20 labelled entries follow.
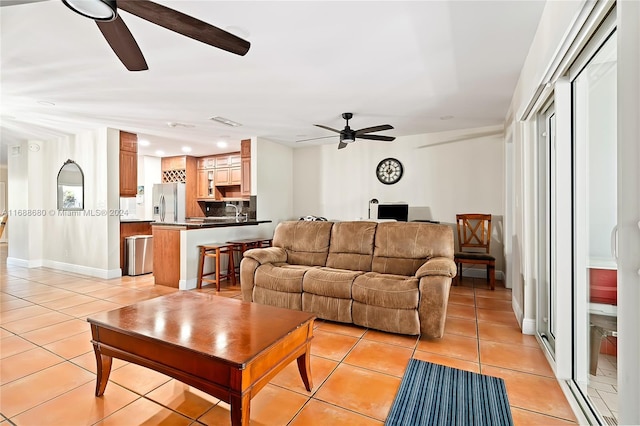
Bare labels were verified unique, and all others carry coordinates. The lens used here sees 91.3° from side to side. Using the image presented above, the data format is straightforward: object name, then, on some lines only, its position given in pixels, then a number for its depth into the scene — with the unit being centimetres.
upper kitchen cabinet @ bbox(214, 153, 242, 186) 735
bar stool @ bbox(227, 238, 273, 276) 488
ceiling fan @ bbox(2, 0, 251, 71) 148
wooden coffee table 143
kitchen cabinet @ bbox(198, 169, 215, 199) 778
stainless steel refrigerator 685
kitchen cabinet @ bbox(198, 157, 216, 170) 773
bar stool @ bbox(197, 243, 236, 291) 440
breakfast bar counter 448
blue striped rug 173
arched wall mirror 559
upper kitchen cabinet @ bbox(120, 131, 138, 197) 538
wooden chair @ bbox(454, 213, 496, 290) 471
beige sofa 278
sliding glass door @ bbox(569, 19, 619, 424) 175
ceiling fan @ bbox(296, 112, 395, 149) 423
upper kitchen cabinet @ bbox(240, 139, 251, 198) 602
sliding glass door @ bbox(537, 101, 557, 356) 244
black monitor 553
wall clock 596
